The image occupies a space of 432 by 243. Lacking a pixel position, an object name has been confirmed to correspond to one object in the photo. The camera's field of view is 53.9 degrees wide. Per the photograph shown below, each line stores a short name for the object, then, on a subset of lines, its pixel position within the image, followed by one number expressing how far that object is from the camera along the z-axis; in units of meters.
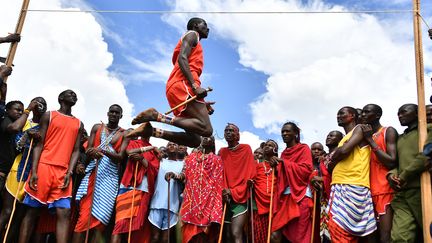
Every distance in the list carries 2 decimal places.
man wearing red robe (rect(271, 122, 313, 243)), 6.60
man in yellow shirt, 5.54
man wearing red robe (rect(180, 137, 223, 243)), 6.73
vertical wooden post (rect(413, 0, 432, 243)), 4.76
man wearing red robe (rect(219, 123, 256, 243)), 6.88
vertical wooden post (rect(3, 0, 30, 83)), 6.66
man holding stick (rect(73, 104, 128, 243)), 6.59
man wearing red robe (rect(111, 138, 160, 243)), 6.50
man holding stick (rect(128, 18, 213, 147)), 4.96
